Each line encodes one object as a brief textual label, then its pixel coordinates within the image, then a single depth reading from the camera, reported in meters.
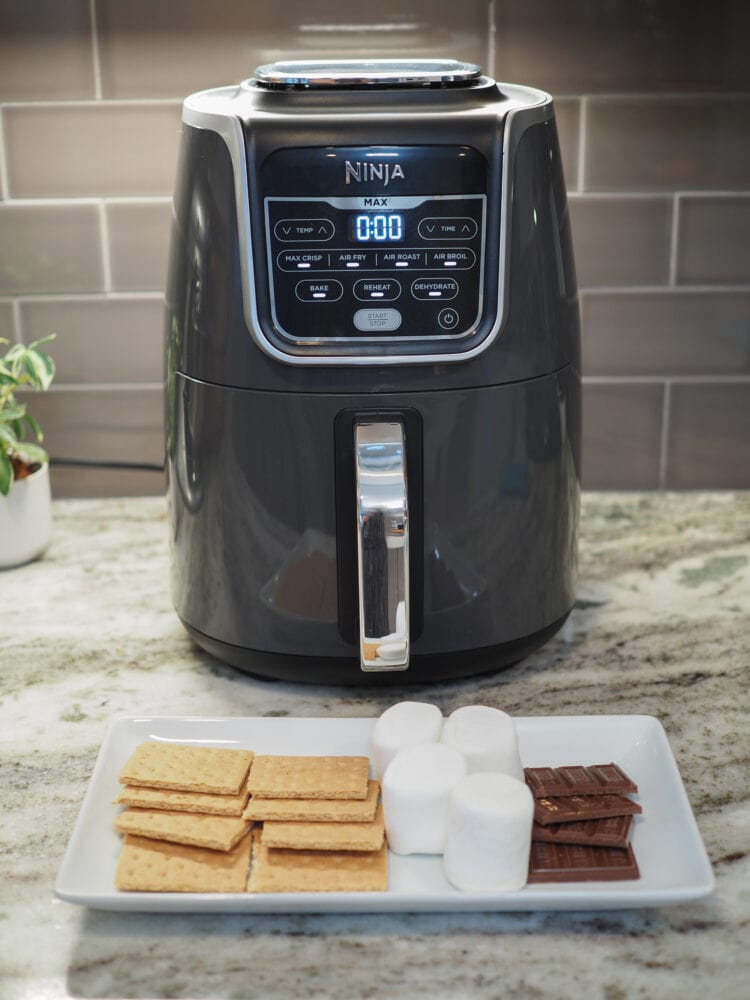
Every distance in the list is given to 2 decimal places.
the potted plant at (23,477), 0.92
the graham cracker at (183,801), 0.61
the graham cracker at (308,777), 0.61
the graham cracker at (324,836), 0.58
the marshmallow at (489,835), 0.56
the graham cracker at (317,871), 0.57
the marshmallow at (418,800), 0.59
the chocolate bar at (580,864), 0.58
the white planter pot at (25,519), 0.93
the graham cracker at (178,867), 0.57
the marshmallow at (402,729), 0.64
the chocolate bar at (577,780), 0.63
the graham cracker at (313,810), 0.60
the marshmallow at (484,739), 0.63
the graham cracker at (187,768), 0.62
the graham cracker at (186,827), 0.59
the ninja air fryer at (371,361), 0.66
